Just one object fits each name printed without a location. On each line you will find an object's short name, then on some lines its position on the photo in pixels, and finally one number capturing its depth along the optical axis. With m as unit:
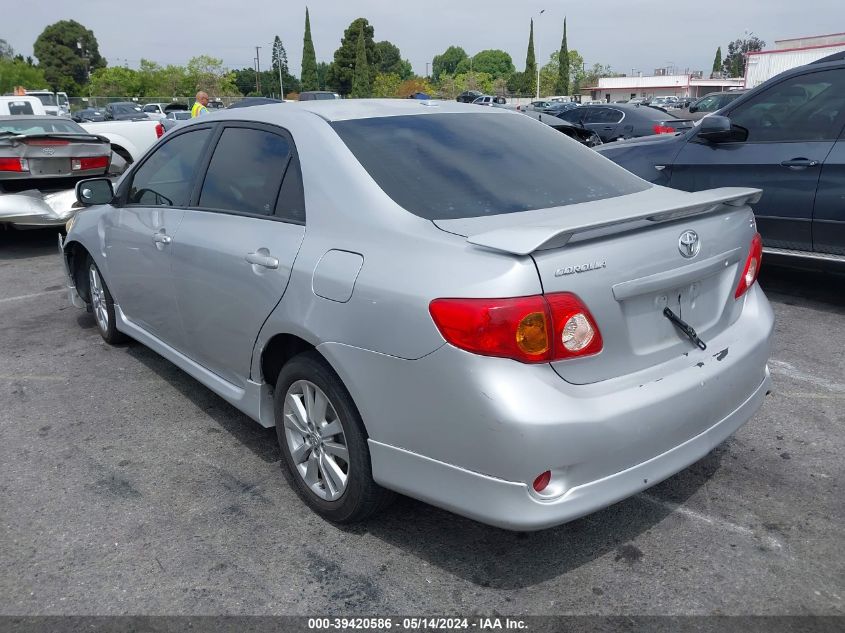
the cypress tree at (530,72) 93.38
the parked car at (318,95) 30.38
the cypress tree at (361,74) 74.31
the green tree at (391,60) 129.75
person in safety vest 12.19
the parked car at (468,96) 45.61
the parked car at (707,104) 18.99
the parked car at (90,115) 34.65
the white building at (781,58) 37.09
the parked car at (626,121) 13.94
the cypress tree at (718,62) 145.38
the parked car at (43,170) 8.06
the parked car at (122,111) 31.76
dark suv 5.35
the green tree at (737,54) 124.38
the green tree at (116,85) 76.06
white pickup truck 10.79
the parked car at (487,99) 41.38
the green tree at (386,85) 69.31
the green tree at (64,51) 98.75
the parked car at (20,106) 21.11
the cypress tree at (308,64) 93.56
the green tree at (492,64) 158.88
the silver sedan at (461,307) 2.32
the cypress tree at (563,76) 96.50
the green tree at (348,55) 88.50
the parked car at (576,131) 14.28
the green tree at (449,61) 172.62
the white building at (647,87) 108.25
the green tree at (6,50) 95.49
